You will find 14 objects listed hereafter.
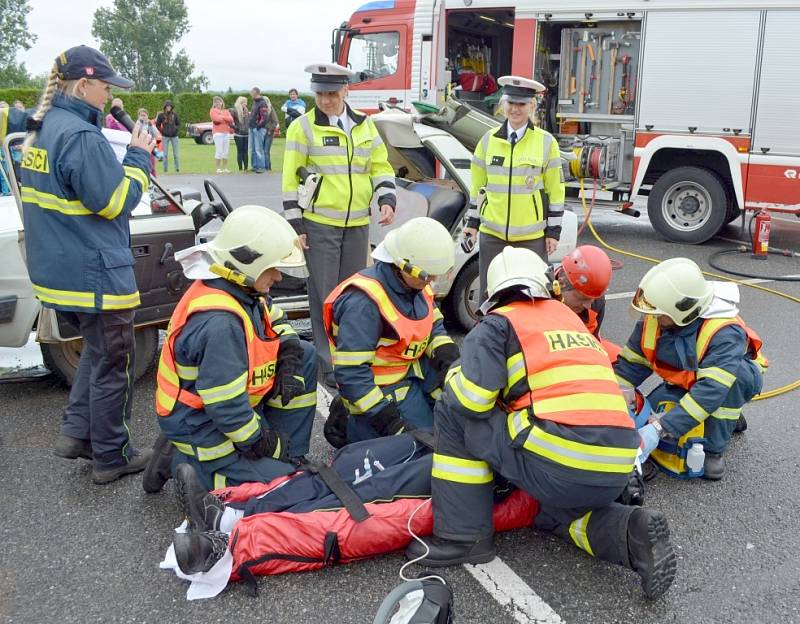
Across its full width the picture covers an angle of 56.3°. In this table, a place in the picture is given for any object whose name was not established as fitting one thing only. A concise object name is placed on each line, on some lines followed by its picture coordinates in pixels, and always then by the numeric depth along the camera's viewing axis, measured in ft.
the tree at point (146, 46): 244.63
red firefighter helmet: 12.95
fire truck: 28.78
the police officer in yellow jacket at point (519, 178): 15.74
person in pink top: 59.52
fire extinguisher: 28.04
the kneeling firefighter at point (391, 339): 11.34
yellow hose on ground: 15.49
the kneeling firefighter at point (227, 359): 9.82
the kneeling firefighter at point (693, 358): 11.52
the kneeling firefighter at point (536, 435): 8.69
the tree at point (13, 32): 198.80
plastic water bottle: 11.75
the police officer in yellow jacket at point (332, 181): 15.20
